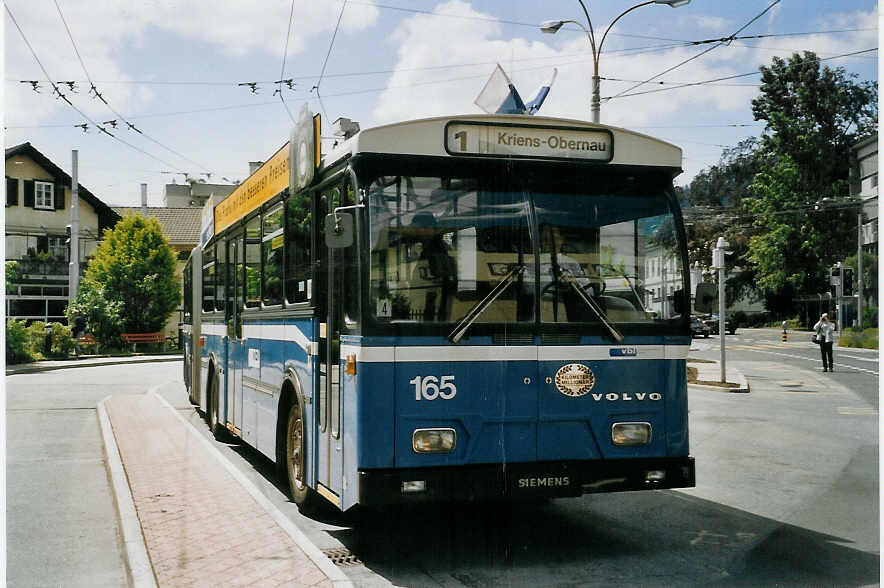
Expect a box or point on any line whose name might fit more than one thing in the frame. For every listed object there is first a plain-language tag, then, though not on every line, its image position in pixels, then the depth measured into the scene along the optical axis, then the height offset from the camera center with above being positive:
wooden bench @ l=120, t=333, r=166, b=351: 41.28 -1.26
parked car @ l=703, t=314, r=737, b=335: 58.96 -1.13
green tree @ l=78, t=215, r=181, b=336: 42.16 +1.61
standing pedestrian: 25.75 -0.75
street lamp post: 8.60 +3.36
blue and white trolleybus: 5.98 -0.04
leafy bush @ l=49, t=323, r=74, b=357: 34.16 -1.09
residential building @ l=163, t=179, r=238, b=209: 72.69 +8.99
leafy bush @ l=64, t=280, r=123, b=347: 39.91 -0.19
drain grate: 6.25 -1.66
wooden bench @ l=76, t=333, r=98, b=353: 37.12 -1.22
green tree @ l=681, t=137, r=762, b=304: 19.17 +3.09
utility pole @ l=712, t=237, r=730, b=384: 21.06 +0.97
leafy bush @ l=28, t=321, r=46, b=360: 32.22 -0.97
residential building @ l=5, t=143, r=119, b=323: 23.84 +2.01
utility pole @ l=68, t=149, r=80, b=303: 29.53 +1.68
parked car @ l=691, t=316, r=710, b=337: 55.60 -1.36
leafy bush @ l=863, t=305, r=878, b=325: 19.29 -0.20
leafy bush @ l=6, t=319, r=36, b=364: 29.77 -1.06
